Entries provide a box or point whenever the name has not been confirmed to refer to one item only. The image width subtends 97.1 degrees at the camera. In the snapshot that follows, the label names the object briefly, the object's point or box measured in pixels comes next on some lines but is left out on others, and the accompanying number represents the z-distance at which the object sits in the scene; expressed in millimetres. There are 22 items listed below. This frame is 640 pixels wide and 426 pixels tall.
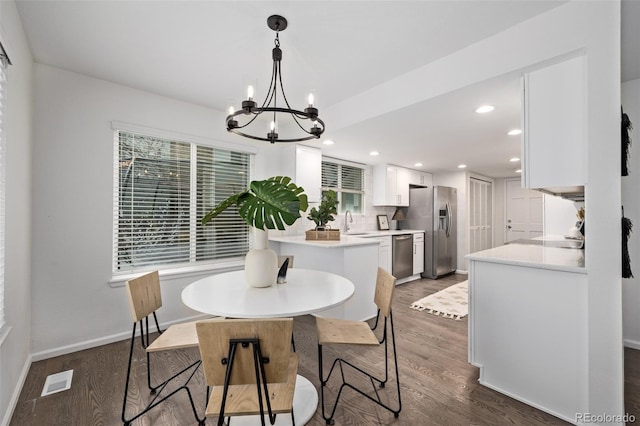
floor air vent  1934
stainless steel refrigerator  5480
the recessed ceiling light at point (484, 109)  2518
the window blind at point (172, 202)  2863
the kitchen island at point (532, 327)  1651
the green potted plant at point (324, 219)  3424
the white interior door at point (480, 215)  6281
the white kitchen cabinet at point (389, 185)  5332
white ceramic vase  1805
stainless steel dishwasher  4859
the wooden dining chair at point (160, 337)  1622
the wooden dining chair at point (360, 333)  1692
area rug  3465
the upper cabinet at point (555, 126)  1705
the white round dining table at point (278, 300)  1415
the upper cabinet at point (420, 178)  5953
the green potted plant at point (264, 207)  1559
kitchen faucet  4827
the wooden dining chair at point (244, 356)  1084
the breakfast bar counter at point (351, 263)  3027
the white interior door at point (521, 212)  6621
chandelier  1630
